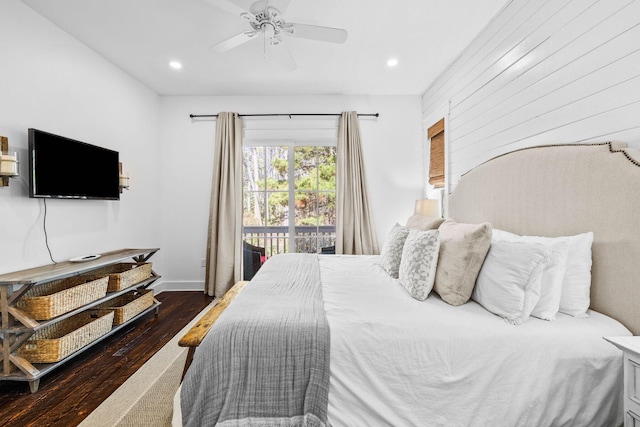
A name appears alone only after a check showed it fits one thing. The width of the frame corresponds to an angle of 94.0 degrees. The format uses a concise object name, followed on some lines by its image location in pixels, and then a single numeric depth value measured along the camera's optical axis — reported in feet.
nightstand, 3.29
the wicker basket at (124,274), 8.78
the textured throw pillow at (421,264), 5.34
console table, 6.16
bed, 3.81
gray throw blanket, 3.84
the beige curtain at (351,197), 12.82
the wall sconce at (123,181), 10.59
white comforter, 3.80
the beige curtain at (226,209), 12.83
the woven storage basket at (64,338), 6.59
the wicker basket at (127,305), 8.70
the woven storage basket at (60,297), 6.49
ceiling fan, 6.25
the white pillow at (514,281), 4.40
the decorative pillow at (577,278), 4.56
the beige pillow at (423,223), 7.67
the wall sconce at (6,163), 6.51
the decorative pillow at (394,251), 6.94
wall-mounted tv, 7.36
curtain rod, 13.16
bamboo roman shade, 11.24
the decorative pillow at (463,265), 5.06
